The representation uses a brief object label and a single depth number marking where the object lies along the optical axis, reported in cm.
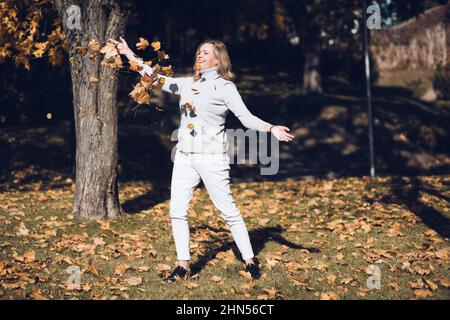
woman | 1050
